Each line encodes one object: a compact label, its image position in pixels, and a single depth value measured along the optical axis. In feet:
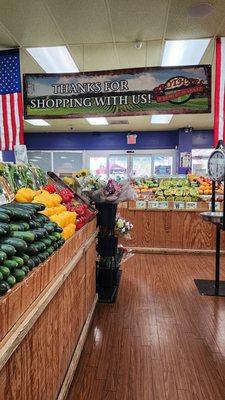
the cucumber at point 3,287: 3.57
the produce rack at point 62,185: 10.80
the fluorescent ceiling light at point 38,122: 33.24
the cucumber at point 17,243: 4.22
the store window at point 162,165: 39.95
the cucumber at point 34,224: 5.30
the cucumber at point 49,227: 5.71
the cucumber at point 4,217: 4.42
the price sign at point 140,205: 19.44
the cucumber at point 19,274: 4.07
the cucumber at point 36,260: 4.80
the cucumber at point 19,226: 4.78
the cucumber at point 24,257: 4.47
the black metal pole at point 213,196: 13.33
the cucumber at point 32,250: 4.75
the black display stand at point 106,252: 12.03
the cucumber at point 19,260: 4.18
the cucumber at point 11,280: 3.83
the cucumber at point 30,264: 4.56
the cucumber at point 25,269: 4.34
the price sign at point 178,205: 19.01
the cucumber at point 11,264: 3.91
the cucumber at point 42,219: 5.72
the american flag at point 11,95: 15.34
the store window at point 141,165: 39.99
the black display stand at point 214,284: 12.46
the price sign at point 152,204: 19.30
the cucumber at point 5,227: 4.22
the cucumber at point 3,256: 3.72
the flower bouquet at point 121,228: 12.85
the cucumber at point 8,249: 3.94
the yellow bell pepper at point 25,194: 6.84
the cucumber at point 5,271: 3.71
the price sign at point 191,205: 18.97
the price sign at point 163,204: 19.21
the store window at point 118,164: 40.27
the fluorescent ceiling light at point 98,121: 31.94
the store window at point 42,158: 41.57
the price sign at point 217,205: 19.12
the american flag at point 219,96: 14.03
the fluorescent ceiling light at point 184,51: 15.02
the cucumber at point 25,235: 4.63
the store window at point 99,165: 40.57
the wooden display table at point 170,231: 18.88
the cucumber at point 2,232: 4.09
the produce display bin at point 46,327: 3.72
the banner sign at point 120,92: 14.03
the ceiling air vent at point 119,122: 32.32
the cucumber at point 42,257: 5.01
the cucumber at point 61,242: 6.00
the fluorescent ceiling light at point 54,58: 15.98
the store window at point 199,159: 39.22
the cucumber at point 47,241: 5.30
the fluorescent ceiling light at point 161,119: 30.63
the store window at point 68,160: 41.25
